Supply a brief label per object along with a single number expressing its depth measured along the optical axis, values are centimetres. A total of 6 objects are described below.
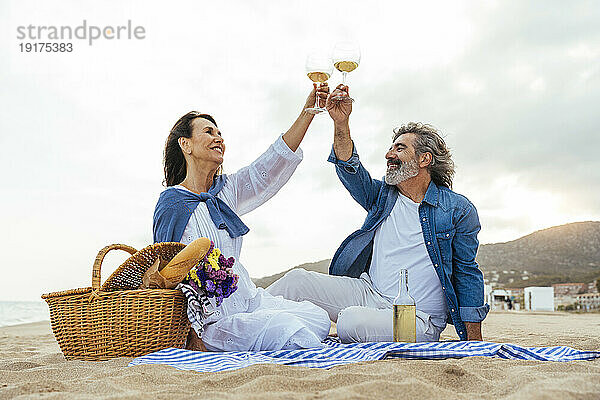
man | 333
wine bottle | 283
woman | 298
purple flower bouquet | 284
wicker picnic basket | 279
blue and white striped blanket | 236
